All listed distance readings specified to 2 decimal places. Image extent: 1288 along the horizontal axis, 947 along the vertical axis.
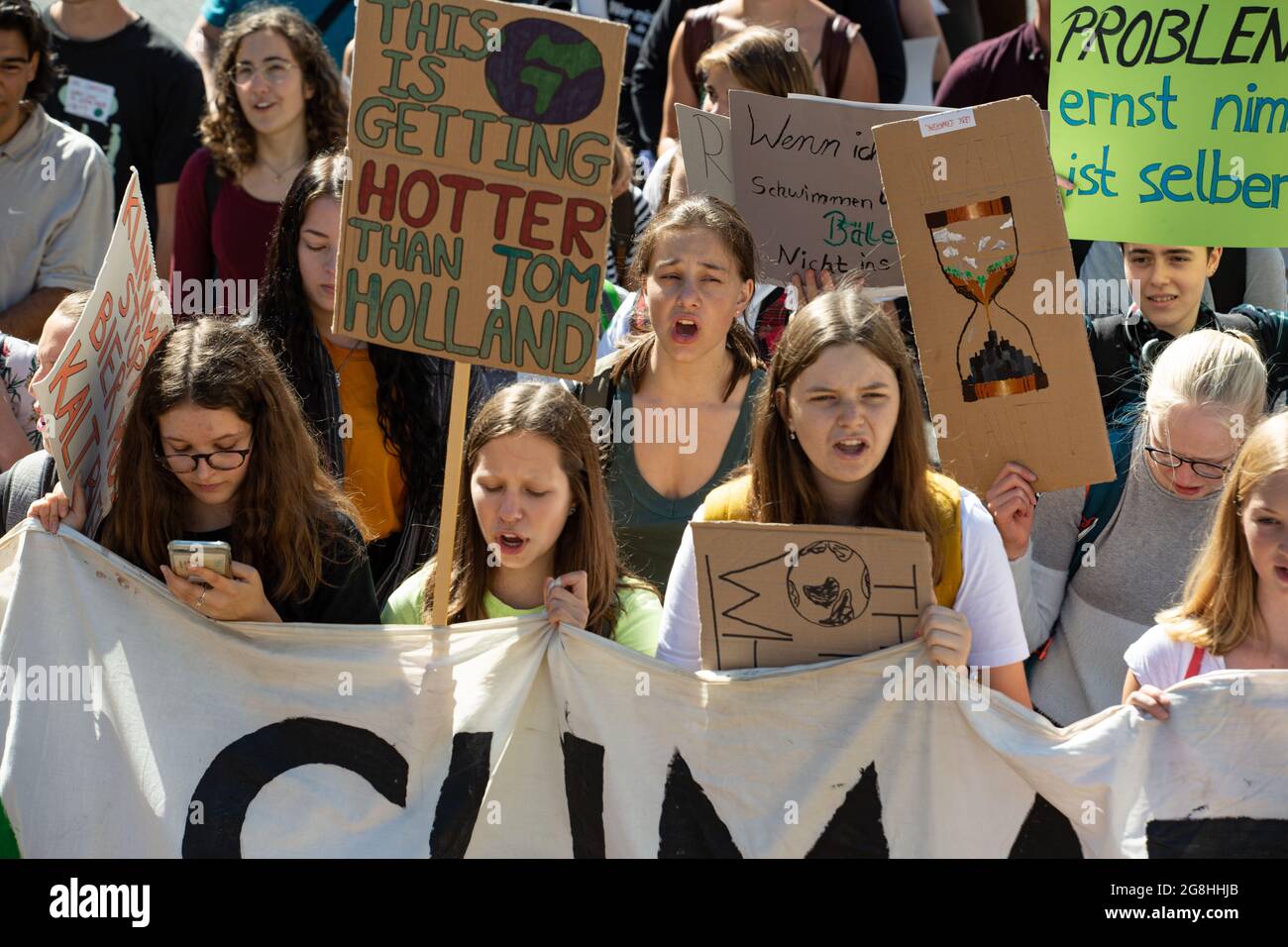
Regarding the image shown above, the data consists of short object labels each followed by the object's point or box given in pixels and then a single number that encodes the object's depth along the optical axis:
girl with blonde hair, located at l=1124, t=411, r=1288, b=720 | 6.86
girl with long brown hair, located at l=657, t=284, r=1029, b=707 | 7.20
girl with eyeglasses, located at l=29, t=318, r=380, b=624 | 7.50
